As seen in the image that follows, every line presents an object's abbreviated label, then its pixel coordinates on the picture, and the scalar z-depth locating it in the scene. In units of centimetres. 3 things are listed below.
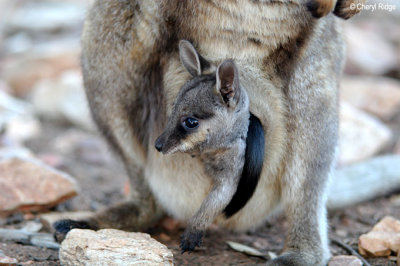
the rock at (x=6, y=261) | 506
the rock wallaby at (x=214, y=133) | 527
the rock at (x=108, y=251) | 487
